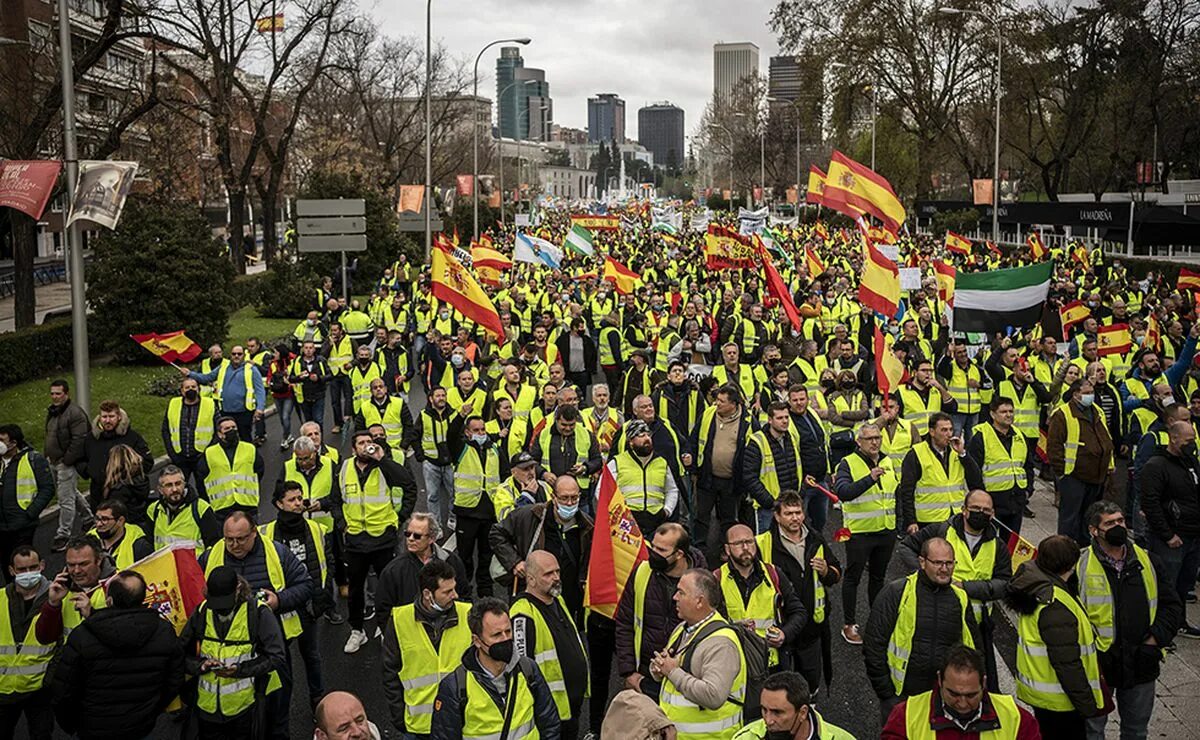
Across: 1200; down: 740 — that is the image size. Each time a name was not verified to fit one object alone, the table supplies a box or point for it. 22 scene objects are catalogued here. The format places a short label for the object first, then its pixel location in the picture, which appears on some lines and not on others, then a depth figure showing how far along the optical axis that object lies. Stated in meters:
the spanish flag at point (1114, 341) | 13.72
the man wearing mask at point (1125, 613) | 5.95
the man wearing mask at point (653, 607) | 5.82
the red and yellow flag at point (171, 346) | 13.90
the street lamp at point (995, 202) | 35.16
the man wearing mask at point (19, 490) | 8.62
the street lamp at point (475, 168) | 39.75
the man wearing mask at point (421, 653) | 5.57
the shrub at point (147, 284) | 21.61
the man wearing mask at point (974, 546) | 6.41
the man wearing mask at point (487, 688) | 4.73
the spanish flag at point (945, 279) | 18.31
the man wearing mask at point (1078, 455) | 9.70
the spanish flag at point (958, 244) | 24.95
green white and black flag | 11.77
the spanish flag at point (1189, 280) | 17.47
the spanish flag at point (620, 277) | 20.95
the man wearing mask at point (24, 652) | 5.93
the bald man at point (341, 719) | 4.24
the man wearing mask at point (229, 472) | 9.20
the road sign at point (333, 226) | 20.19
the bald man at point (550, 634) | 5.55
